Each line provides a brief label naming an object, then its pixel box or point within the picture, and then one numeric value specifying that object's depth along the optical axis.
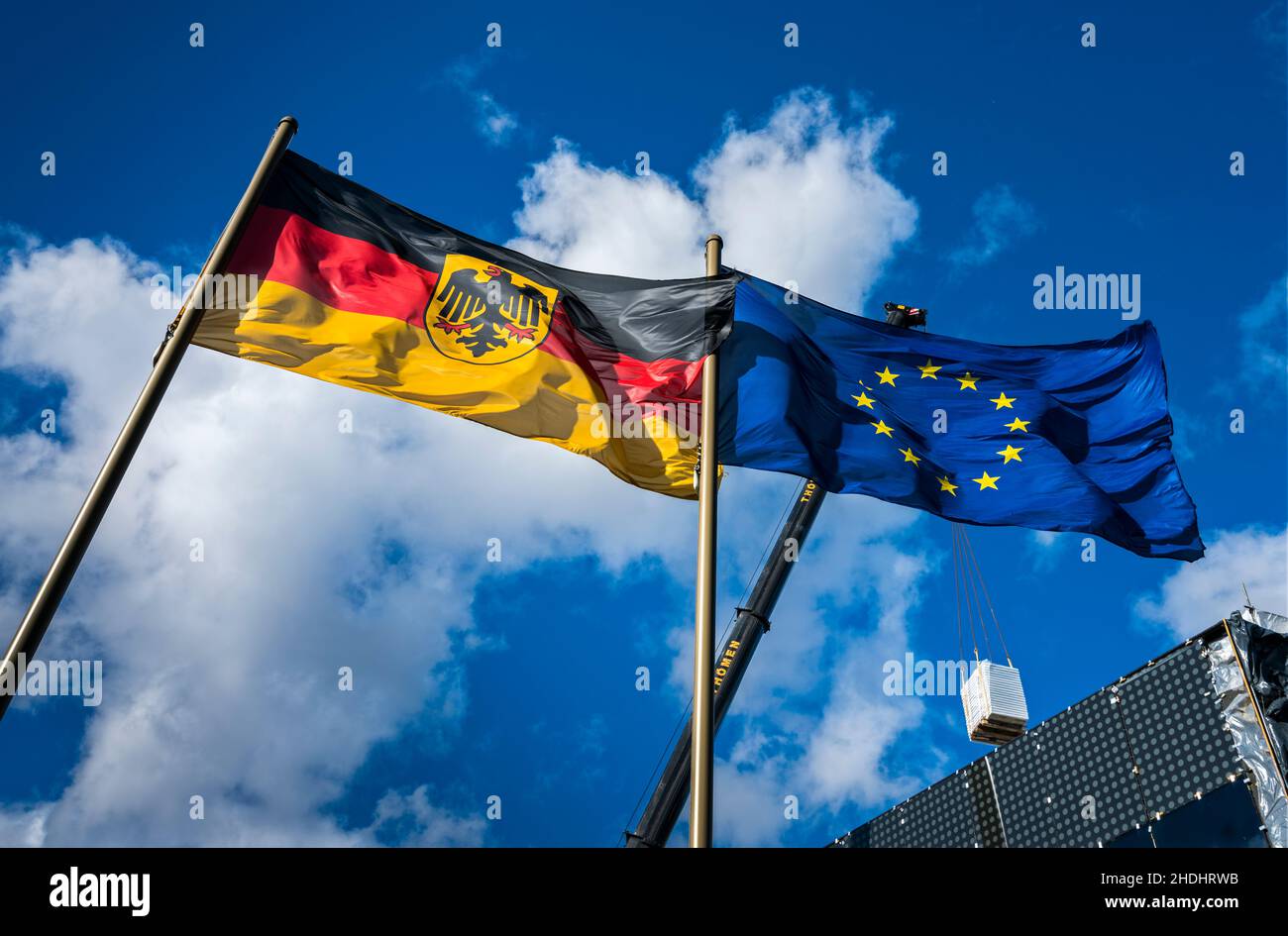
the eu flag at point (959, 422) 12.09
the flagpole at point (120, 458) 7.29
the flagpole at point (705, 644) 7.57
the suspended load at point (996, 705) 15.83
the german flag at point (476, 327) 11.12
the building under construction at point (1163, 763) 12.59
